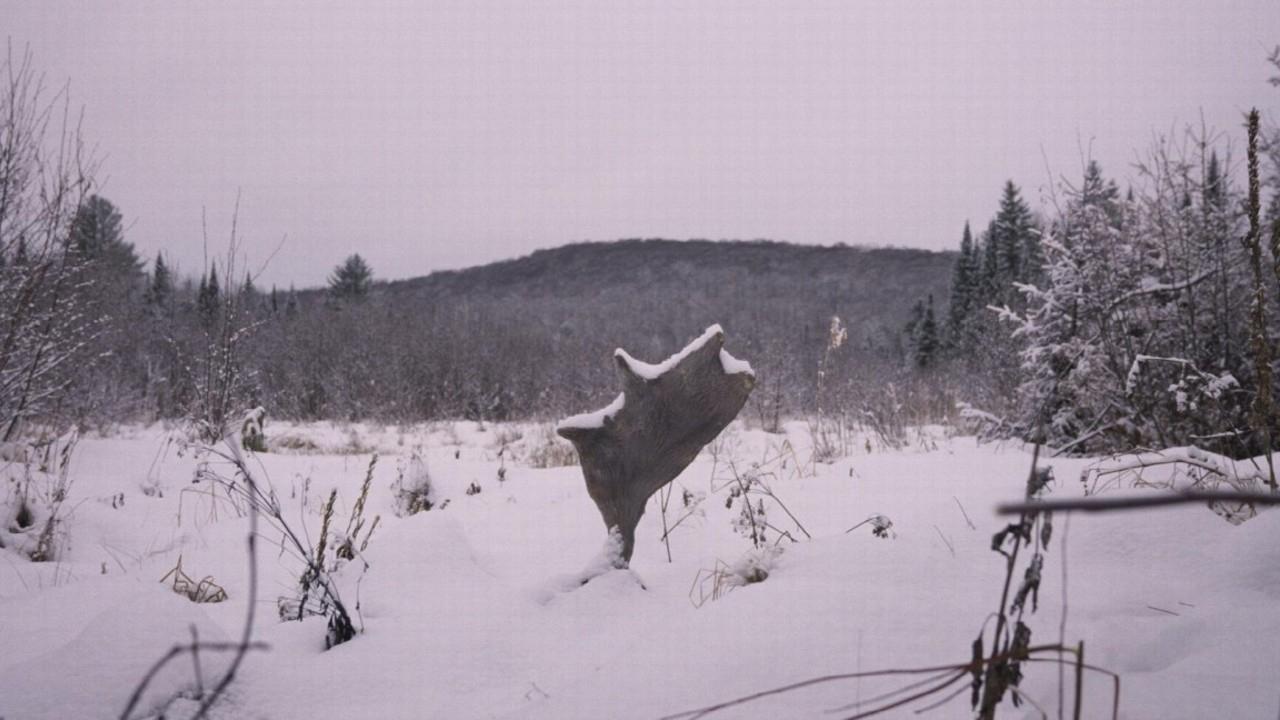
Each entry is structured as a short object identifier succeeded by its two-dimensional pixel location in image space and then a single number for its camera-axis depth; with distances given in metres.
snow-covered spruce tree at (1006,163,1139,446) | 5.31
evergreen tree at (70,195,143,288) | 9.58
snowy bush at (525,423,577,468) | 6.44
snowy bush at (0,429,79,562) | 2.81
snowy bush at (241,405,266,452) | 5.84
